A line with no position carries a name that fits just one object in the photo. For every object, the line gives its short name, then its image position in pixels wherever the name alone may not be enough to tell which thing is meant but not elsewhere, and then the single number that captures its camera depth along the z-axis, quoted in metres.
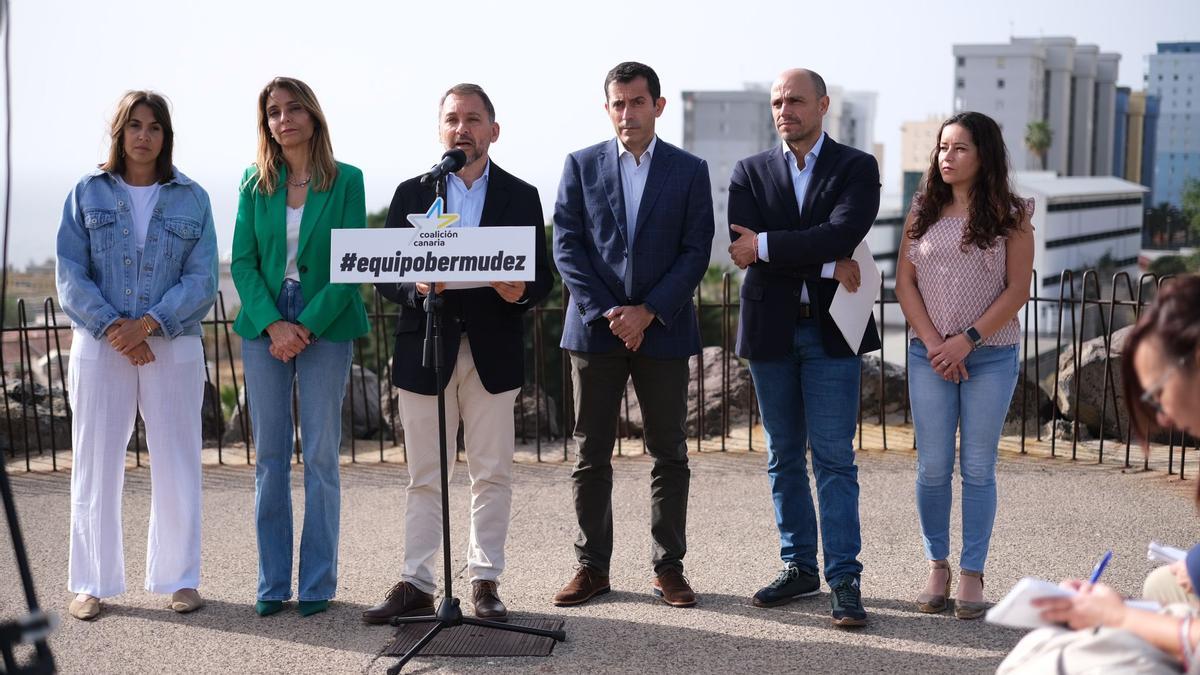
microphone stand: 4.87
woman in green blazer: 5.41
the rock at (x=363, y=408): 11.27
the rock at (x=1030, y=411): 10.17
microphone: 4.67
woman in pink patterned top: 5.30
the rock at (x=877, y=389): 10.83
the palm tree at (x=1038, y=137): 124.12
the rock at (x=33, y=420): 10.01
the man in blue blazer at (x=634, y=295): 5.42
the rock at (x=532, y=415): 10.78
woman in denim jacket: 5.48
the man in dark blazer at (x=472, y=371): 5.28
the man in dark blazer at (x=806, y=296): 5.36
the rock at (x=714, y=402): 10.45
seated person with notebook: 2.73
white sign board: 4.90
